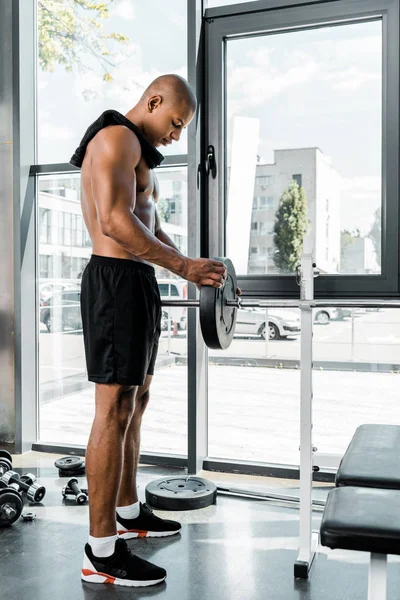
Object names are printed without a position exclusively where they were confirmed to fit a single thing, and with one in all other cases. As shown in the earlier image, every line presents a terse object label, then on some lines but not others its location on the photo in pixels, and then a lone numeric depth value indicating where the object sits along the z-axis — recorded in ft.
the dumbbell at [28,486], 7.86
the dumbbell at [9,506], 7.11
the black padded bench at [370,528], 3.58
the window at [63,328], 10.46
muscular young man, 5.70
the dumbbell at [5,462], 8.38
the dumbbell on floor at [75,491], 7.97
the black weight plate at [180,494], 7.72
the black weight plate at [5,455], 8.78
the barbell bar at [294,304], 5.97
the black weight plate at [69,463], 8.91
